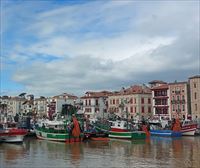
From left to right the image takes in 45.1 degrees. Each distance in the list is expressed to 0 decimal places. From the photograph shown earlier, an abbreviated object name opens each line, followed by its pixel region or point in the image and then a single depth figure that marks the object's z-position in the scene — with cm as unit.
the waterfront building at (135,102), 6264
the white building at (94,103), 6945
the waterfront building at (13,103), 10071
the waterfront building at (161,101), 5943
